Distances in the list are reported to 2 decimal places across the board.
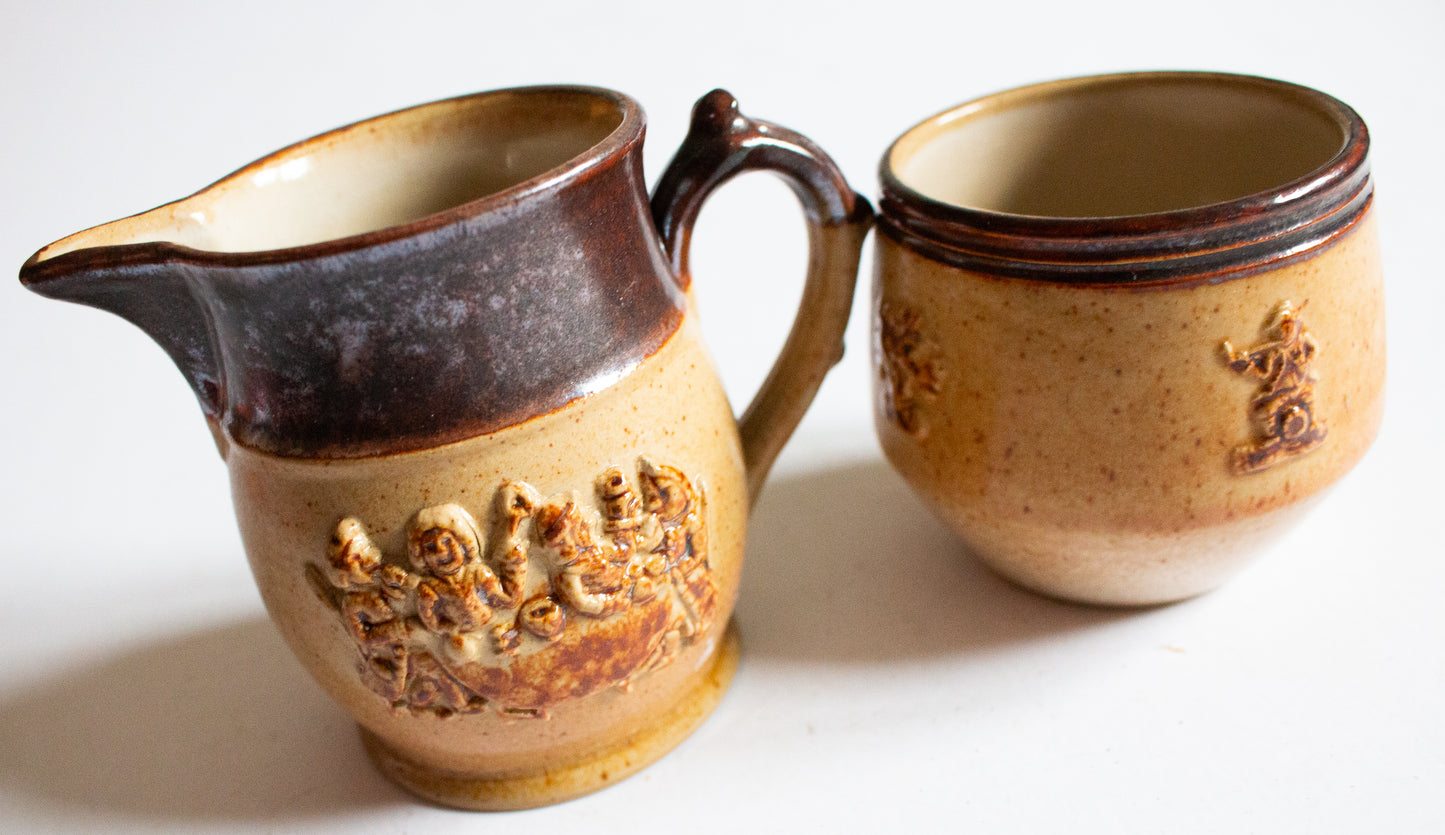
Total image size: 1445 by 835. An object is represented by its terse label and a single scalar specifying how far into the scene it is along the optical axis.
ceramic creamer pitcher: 0.36
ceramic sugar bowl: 0.38
